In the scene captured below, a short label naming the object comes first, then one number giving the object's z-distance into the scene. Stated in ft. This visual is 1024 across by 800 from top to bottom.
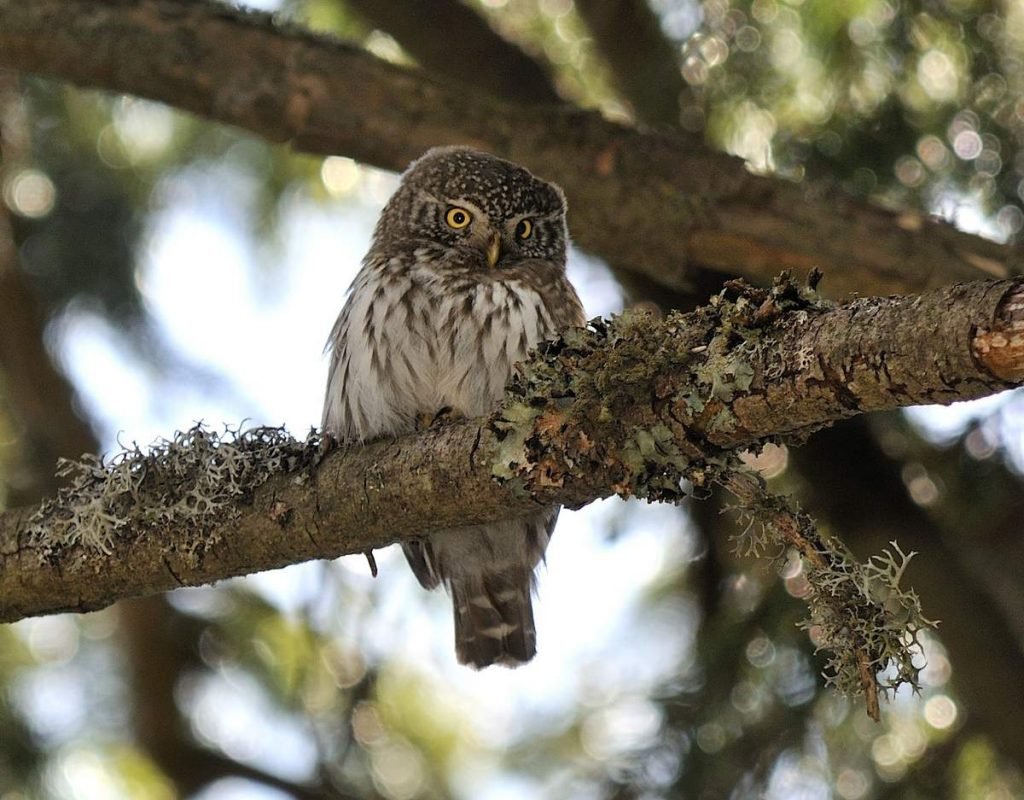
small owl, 24.68
